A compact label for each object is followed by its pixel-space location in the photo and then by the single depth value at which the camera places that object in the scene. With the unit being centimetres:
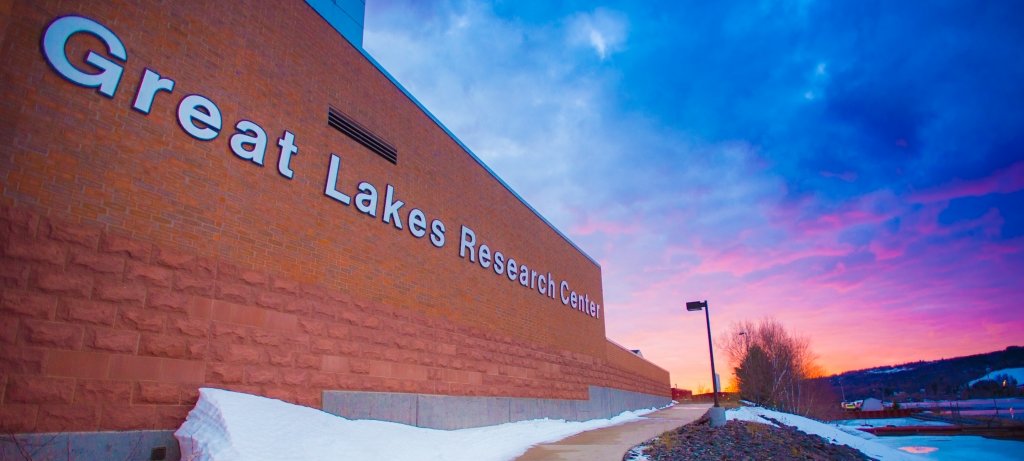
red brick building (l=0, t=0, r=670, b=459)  567
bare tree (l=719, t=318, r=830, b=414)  4319
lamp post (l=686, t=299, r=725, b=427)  1512
